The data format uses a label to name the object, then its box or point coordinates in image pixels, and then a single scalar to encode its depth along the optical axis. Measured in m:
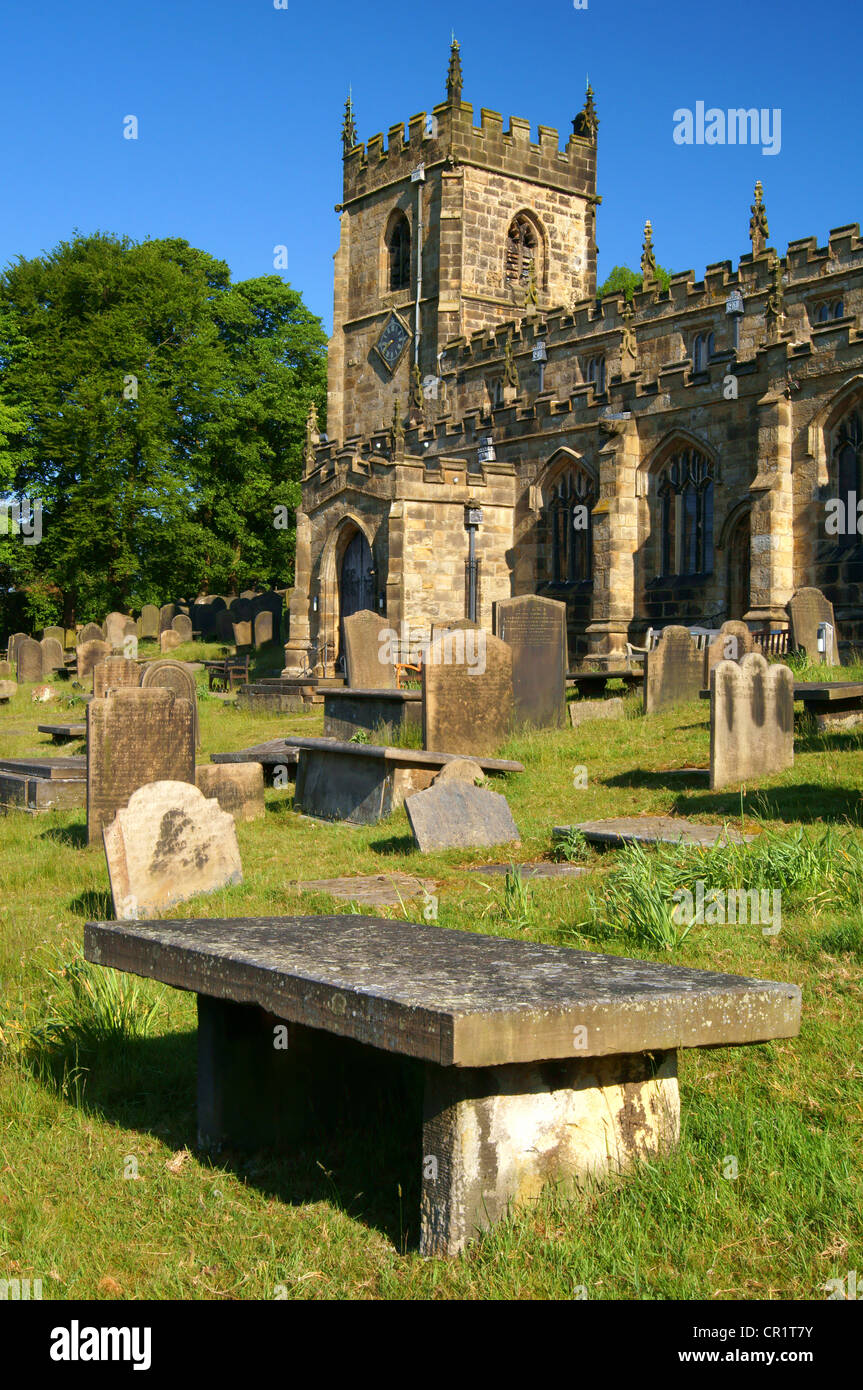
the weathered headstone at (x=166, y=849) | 7.41
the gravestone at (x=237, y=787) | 11.23
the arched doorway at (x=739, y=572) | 22.61
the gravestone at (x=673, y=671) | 14.91
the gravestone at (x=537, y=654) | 14.52
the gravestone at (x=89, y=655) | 27.06
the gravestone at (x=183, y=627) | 34.53
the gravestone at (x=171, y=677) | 14.82
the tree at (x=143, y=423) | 38.50
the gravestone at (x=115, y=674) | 17.16
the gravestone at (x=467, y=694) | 12.44
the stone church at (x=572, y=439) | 20.39
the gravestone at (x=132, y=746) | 10.19
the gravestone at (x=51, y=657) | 30.65
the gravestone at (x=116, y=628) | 30.95
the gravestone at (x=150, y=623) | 35.22
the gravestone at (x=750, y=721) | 9.95
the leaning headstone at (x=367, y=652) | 17.03
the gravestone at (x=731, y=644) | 15.69
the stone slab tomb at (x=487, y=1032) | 3.21
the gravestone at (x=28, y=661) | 30.25
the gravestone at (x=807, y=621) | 16.08
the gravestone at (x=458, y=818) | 8.89
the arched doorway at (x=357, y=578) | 26.69
